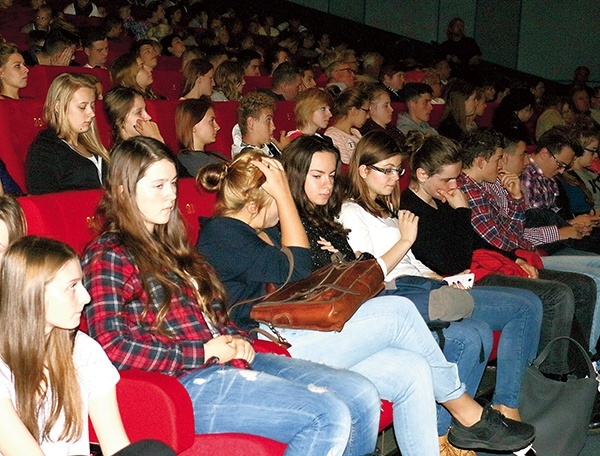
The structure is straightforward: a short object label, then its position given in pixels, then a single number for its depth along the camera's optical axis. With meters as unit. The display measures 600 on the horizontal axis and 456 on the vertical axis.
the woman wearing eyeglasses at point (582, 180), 4.44
